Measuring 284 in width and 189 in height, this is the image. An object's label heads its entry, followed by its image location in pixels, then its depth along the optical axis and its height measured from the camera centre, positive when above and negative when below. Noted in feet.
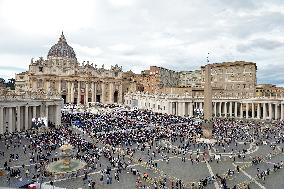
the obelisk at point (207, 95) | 166.51 -0.21
